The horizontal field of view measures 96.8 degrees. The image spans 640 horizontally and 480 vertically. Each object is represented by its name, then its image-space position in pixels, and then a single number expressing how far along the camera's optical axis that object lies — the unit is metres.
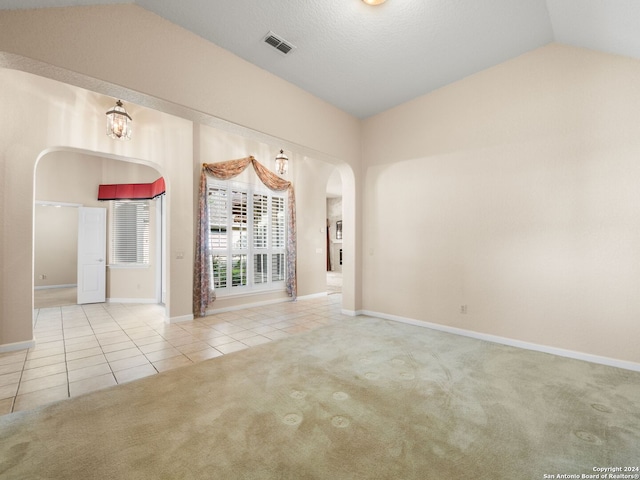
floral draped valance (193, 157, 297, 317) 5.02
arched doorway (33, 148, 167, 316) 6.28
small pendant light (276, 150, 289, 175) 5.88
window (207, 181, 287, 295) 5.45
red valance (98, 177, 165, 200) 6.40
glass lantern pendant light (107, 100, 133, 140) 3.78
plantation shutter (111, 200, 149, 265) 6.46
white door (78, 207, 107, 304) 6.16
